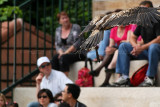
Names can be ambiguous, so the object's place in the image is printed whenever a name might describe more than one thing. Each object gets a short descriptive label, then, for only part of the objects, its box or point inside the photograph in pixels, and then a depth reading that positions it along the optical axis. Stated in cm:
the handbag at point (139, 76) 1962
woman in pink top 2044
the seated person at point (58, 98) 1949
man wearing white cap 2023
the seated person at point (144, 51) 1891
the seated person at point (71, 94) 1831
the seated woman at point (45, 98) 1892
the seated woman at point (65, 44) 2175
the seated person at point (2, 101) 1945
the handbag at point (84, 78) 2098
